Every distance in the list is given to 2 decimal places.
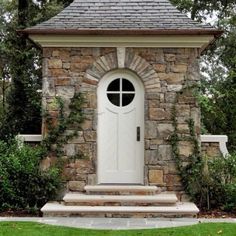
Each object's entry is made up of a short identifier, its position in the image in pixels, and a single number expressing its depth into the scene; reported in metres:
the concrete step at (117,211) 8.09
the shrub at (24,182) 8.61
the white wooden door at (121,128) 9.48
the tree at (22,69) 12.48
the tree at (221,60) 14.58
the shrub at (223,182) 8.72
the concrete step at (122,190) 8.84
